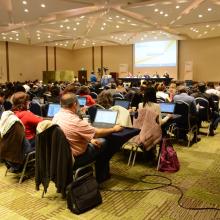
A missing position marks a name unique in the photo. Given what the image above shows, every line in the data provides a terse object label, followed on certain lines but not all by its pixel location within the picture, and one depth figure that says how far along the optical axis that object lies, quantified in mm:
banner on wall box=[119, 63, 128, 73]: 22547
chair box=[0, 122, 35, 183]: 3664
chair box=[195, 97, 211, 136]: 6566
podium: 23491
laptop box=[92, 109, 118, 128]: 4023
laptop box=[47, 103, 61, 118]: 5350
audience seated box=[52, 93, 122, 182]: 3213
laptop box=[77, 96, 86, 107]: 6562
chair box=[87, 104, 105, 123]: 4527
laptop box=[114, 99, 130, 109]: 5978
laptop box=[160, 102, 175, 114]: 5582
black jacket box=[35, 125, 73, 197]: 3047
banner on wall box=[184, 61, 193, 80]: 20000
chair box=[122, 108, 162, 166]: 4296
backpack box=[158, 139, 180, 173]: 4363
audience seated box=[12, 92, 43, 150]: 3945
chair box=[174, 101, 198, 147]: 5633
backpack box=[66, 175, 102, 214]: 3092
